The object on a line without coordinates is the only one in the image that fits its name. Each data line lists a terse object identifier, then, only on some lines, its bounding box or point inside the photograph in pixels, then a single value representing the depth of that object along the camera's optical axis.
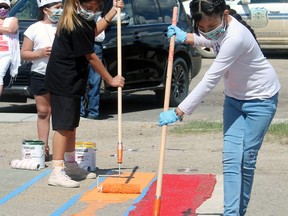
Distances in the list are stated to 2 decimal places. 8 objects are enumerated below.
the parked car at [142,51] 15.98
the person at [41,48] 11.42
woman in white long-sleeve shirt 7.59
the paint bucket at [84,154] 11.00
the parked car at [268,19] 26.81
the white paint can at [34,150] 11.16
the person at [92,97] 15.71
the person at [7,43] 14.04
